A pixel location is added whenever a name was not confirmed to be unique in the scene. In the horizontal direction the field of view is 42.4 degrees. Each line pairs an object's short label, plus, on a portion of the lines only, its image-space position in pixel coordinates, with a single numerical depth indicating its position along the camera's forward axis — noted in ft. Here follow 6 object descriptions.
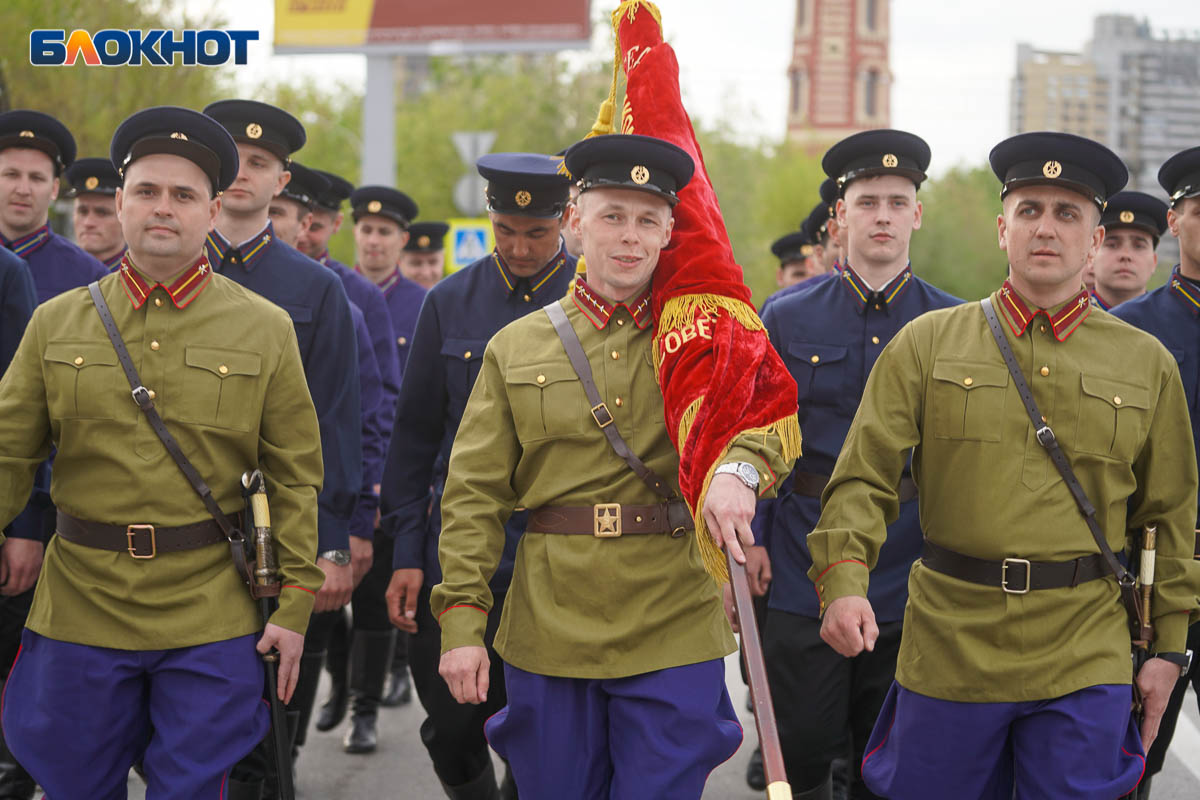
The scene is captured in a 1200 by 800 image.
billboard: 77.15
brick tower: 338.34
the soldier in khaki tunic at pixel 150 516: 13.99
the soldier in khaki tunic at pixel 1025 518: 13.67
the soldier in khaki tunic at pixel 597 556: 13.44
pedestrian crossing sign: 63.67
